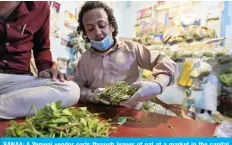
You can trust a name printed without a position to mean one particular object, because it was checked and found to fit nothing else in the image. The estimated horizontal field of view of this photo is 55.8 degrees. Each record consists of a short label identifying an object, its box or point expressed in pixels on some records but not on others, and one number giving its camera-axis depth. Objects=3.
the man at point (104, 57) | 0.95
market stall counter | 0.60
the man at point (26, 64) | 0.70
